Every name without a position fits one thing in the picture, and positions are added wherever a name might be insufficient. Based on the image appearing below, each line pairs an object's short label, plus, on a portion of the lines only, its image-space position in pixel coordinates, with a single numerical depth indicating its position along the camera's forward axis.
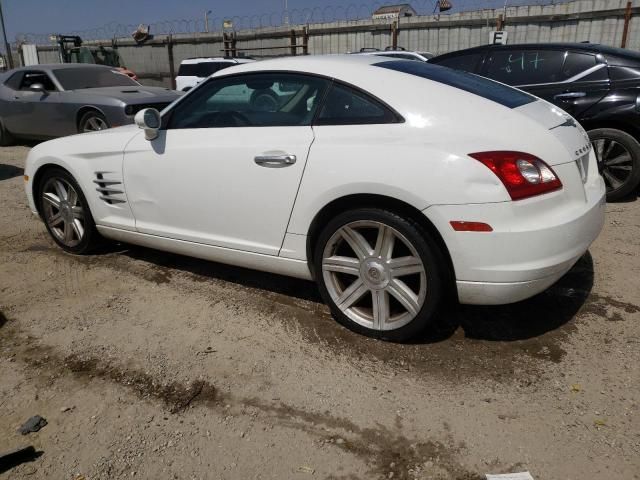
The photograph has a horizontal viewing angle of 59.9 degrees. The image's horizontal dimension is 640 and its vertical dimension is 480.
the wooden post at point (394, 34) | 16.83
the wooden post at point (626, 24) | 12.82
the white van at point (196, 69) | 13.68
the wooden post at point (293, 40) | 19.31
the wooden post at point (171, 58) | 22.41
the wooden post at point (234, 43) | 21.23
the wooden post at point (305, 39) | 19.05
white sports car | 2.73
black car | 5.61
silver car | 8.45
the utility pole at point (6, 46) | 24.68
